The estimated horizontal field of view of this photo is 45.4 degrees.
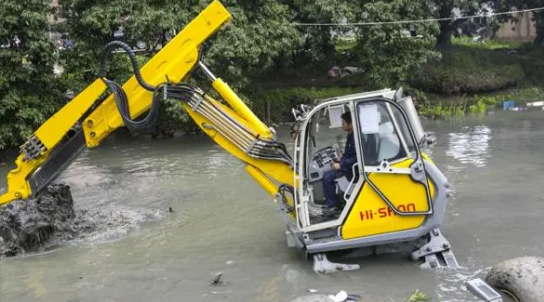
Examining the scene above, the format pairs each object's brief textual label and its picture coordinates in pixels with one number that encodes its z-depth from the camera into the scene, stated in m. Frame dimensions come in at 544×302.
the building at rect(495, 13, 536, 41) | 36.00
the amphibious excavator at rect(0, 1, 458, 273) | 7.82
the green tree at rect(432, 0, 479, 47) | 25.19
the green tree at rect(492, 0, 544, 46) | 27.77
